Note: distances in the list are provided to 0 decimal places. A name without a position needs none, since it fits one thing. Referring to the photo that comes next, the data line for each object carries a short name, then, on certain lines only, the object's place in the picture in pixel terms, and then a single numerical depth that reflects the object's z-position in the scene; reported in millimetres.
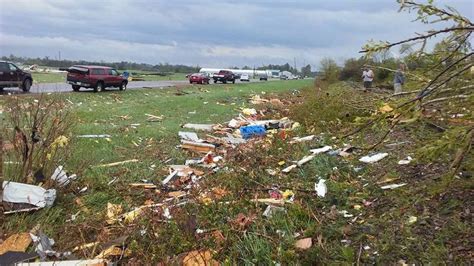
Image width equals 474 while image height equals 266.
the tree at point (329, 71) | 47175
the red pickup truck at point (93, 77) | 28752
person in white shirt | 19917
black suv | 24344
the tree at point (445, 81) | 3693
